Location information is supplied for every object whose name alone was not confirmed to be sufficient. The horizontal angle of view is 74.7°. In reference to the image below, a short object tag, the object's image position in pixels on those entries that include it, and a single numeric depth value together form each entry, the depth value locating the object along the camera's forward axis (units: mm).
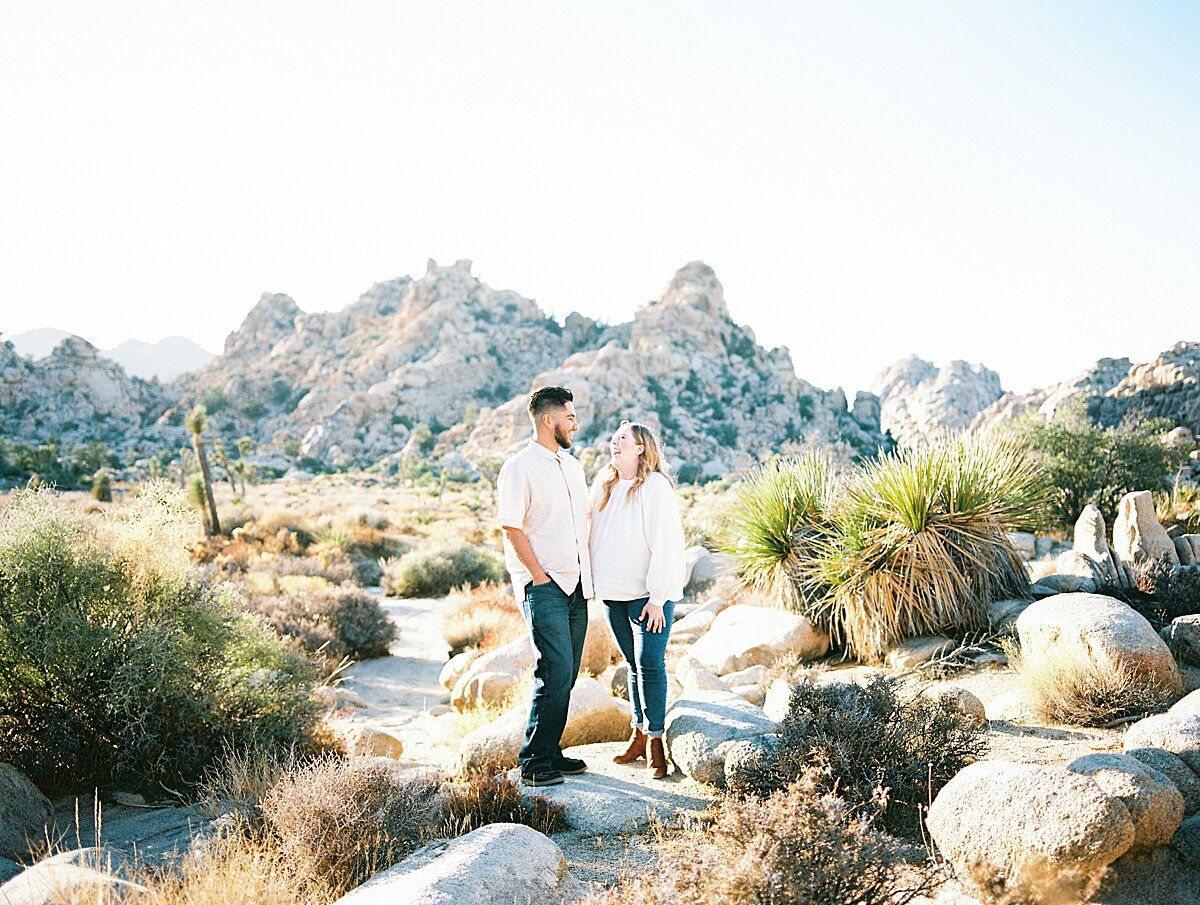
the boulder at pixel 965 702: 4637
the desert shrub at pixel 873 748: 3871
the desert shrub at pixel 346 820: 3445
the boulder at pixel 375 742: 6074
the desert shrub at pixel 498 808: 4062
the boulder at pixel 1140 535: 7277
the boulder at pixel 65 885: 2918
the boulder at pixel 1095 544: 7188
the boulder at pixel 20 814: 4164
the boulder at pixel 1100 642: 4973
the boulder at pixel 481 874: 2879
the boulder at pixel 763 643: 7680
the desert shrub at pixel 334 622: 9938
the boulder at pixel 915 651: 6910
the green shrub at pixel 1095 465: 14680
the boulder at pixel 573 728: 5102
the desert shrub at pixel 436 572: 16906
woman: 4602
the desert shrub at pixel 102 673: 4980
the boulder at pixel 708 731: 4488
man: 4445
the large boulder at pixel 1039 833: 3004
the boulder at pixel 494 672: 7434
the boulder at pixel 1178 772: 3635
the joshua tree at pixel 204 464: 21453
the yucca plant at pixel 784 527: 8266
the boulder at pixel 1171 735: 3797
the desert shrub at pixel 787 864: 2438
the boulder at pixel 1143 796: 3189
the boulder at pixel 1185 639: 5613
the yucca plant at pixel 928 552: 7125
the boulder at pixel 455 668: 9281
